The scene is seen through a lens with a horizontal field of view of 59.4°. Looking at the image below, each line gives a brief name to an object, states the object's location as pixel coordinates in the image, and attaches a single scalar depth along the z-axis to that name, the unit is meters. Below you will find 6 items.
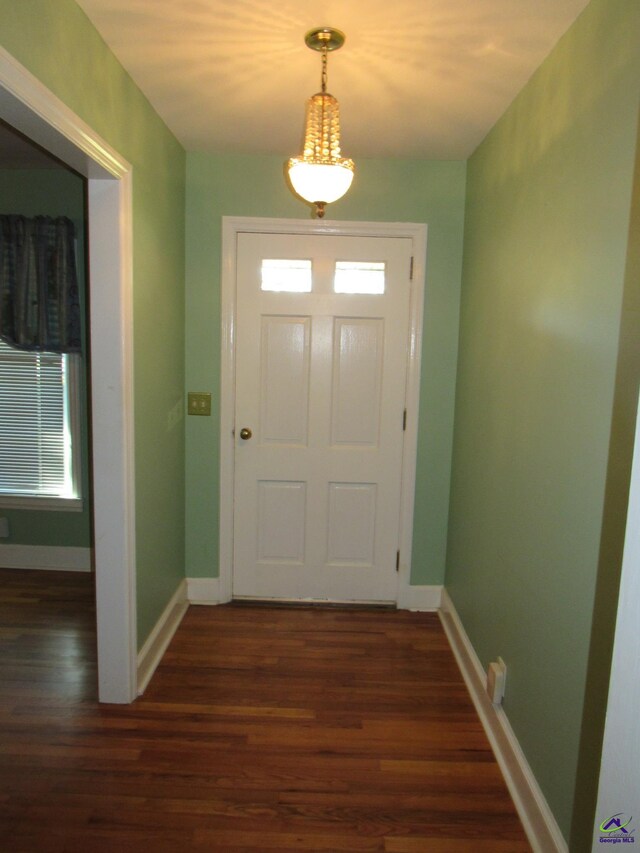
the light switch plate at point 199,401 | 3.06
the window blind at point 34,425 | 3.47
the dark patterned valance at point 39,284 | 3.24
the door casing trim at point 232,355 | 2.95
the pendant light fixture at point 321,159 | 1.67
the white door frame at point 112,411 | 2.03
